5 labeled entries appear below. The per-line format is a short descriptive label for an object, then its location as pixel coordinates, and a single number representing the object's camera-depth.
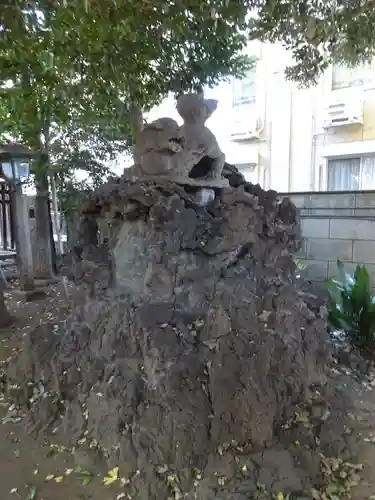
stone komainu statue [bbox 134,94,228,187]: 2.21
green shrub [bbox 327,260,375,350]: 3.11
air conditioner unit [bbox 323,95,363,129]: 5.59
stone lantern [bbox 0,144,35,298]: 3.97
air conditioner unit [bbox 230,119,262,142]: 6.36
